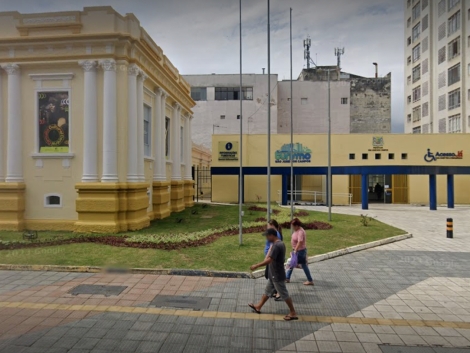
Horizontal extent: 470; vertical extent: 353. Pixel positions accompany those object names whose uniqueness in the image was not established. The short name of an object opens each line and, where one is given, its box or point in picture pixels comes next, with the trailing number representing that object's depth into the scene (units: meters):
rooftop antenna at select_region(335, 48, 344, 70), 41.42
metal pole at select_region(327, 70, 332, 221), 16.65
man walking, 5.39
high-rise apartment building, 36.88
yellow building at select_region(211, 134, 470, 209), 27.39
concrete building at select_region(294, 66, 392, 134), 45.53
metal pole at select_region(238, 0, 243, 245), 10.44
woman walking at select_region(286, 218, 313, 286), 7.09
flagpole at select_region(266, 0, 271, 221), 10.55
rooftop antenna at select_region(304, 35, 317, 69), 44.24
